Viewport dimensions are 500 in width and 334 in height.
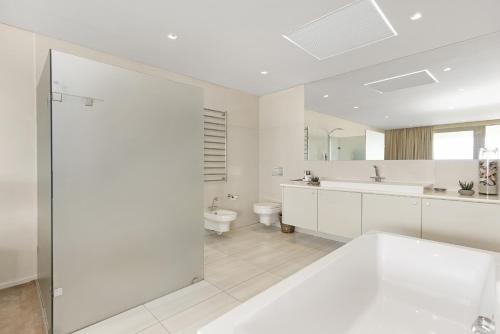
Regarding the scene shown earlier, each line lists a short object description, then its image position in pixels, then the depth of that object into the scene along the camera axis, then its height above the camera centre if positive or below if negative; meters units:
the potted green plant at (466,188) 2.27 -0.22
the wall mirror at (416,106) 2.40 +0.72
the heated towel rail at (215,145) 3.75 +0.33
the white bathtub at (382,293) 1.21 -0.79
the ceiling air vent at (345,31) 1.94 +1.25
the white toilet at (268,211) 3.77 -0.73
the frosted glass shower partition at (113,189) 1.61 -0.19
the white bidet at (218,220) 3.32 -0.76
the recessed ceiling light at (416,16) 1.95 +1.24
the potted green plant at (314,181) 3.51 -0.23
